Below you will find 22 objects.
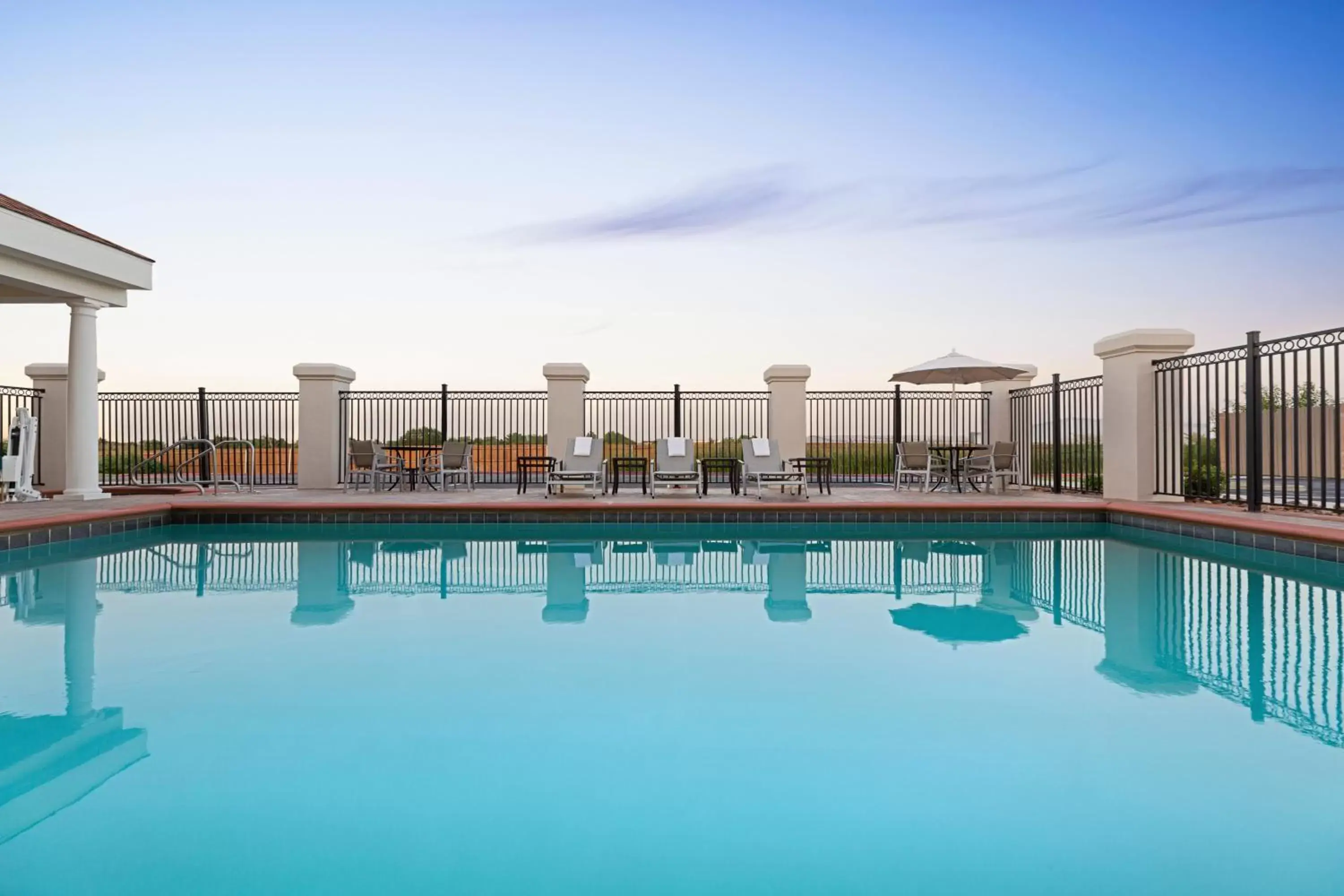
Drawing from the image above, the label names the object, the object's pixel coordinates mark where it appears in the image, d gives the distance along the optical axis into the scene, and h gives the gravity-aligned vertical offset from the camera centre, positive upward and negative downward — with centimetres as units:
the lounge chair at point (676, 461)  1079 -12
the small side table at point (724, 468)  1114 -23
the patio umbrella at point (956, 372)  1105 +115
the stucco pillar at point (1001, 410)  1342 +70
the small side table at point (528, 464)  1199 -16
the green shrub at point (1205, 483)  926 -41
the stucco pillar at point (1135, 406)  936 +55
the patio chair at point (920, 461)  1150 -15
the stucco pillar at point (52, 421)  1286 +58
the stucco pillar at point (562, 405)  1238 +78
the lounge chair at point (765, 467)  1061 -20
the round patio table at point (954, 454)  1134 -4
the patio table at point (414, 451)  1217 +5
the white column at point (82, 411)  1023 +60
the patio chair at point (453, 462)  1176 -12
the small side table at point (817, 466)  1149 -21
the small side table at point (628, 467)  1091 -21
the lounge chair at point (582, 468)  1049 -20
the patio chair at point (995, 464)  1110 -18
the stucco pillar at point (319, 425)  1261 +48
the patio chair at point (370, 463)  1161 -12
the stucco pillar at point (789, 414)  1276 +63
